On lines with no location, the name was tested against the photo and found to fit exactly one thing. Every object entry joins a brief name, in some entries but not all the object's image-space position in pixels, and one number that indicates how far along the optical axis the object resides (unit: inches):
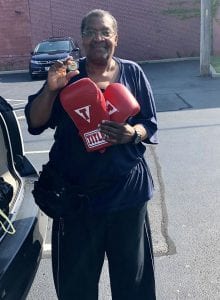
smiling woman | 90.2
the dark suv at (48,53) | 701.9
